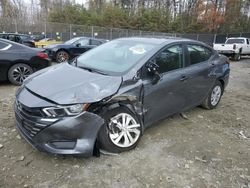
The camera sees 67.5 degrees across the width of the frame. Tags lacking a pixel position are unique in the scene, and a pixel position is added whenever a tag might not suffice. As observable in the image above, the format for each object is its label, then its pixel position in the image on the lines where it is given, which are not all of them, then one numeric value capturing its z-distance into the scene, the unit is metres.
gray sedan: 2.17
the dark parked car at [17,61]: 4.82
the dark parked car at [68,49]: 8.50
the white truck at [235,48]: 12.54
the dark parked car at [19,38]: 10.94
